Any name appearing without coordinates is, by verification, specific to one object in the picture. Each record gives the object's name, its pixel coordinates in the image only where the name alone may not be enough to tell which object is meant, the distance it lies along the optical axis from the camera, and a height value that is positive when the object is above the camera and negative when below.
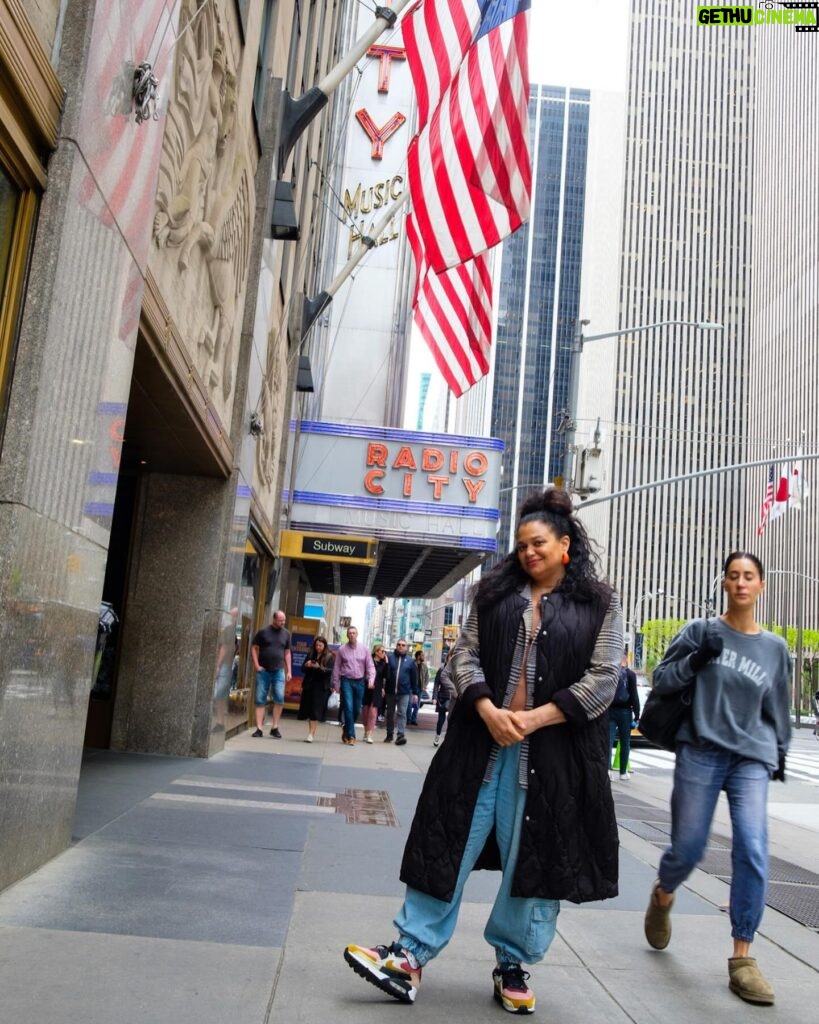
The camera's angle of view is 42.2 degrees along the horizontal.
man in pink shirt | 16.17 -0.08
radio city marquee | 23.56 +4.20
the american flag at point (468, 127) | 10.26 +5.36
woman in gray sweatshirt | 4.78 -0.12
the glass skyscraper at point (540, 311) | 162.62 +58.12
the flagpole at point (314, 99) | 10.55 +6.39
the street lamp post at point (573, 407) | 20.42 +5.36
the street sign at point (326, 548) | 22.41 +2.57
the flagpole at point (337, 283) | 16.84 +6.73
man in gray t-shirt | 14.99 +0.06
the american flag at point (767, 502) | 36.78 +6.93
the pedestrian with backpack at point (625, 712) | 13.84 -0.27
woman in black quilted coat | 3.80 -0.40
